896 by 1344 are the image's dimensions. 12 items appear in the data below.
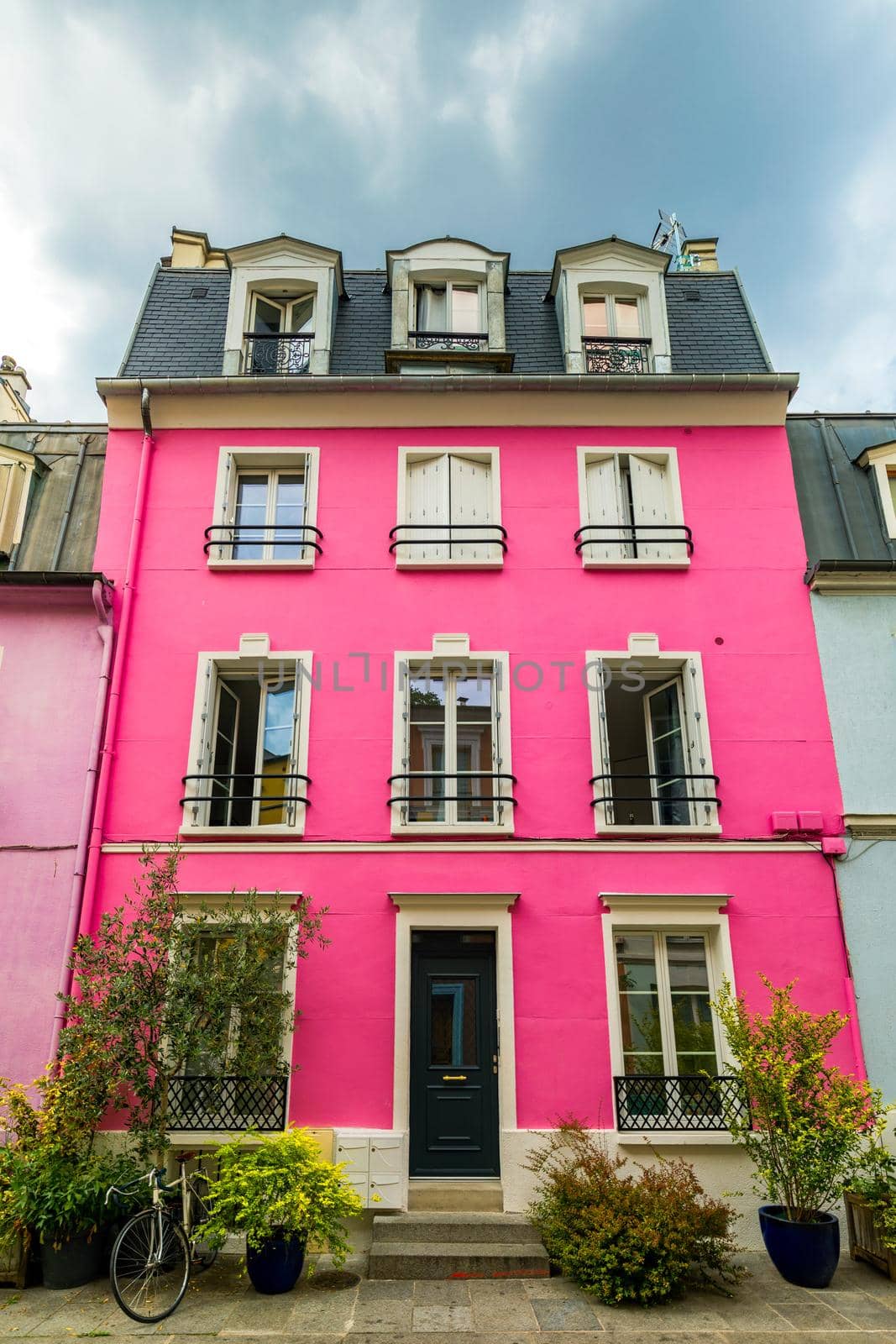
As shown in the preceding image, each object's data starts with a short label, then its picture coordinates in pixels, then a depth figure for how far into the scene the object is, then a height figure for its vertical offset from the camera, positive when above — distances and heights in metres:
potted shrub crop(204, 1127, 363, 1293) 7.03 -1.21
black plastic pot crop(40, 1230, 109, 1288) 7.38 -1.65
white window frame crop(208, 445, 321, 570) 10.92 +6.68
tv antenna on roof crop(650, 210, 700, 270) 17.89 +15.12
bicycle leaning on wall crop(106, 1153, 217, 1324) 6.78 -1.52
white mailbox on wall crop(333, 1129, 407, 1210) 8.42 -1.06
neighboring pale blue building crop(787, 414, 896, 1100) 9.30 +4.29
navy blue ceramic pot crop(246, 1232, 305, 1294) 7.12 -1.63
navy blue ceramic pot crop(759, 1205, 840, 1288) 7.39 -1.61
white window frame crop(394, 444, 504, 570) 10.88 +6.24
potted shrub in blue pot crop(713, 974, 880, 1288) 7.43 -0.68
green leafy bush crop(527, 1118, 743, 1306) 7.01 -1.44
